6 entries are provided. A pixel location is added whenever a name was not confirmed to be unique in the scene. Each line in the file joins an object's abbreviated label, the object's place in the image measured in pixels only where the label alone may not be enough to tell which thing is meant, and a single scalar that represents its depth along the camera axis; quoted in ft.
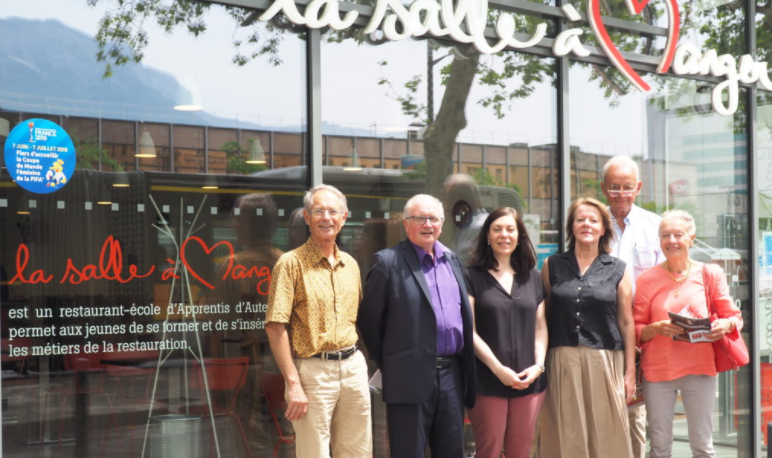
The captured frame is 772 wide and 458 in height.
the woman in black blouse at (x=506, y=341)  15.72
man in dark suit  14.60
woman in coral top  16.88
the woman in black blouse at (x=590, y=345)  16.38
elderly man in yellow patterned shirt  14.08
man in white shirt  17.90
